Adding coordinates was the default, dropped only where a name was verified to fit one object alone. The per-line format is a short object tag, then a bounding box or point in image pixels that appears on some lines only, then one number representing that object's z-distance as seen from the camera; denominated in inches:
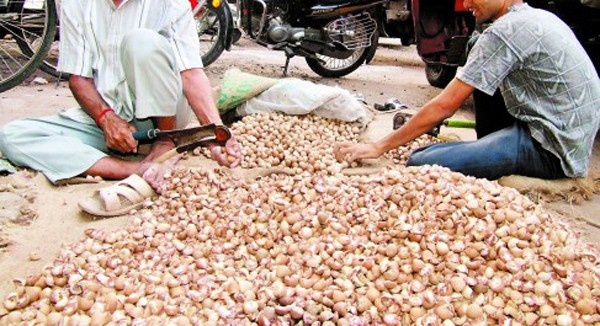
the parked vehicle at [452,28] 122.9
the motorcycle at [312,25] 188.9
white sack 113.8
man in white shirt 86.3
